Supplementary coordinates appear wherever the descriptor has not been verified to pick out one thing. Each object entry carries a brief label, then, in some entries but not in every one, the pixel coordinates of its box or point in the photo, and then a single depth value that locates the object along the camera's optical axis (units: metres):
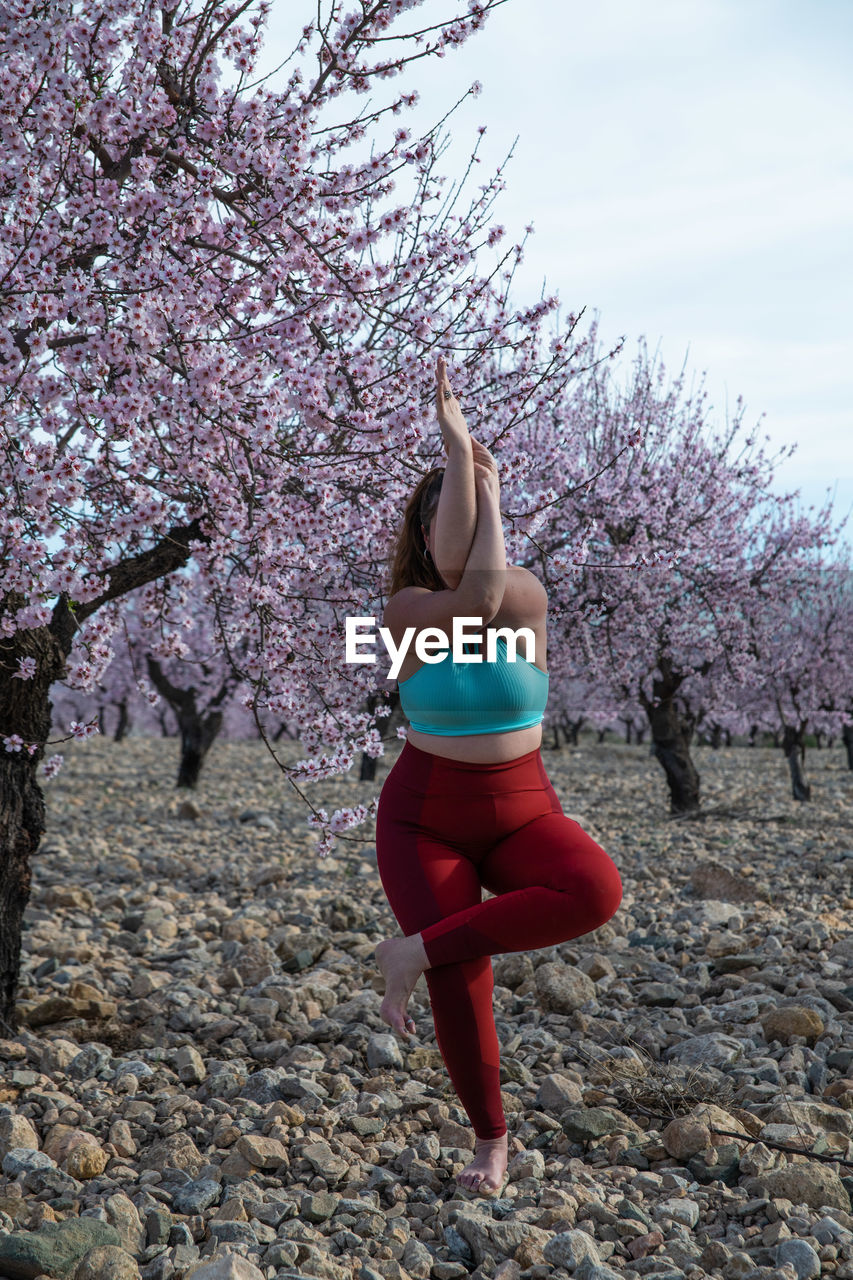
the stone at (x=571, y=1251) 2.80
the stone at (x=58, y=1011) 5.08
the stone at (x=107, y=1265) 2.69
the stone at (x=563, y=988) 5.11
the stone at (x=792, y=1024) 4.51
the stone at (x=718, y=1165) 3.37
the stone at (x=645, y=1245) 2.90
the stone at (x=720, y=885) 7.80
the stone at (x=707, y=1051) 4.29
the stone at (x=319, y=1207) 3.12
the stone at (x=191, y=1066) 4.36
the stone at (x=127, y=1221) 2.90
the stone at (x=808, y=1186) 3.14
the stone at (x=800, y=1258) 2.73
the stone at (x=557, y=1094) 3.98
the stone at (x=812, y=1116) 3.64
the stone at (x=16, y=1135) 3.55
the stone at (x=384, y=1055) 4.46
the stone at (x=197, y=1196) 3.16
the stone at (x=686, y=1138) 3.49
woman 2.83
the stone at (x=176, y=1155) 3.47
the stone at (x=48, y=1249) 2.69
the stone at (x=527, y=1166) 3.39
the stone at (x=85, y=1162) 3.43
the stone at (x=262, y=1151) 3.47
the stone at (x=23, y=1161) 3.38
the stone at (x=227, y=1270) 2.56
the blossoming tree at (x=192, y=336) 3.93
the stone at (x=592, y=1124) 3.67
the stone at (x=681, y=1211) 3.07
